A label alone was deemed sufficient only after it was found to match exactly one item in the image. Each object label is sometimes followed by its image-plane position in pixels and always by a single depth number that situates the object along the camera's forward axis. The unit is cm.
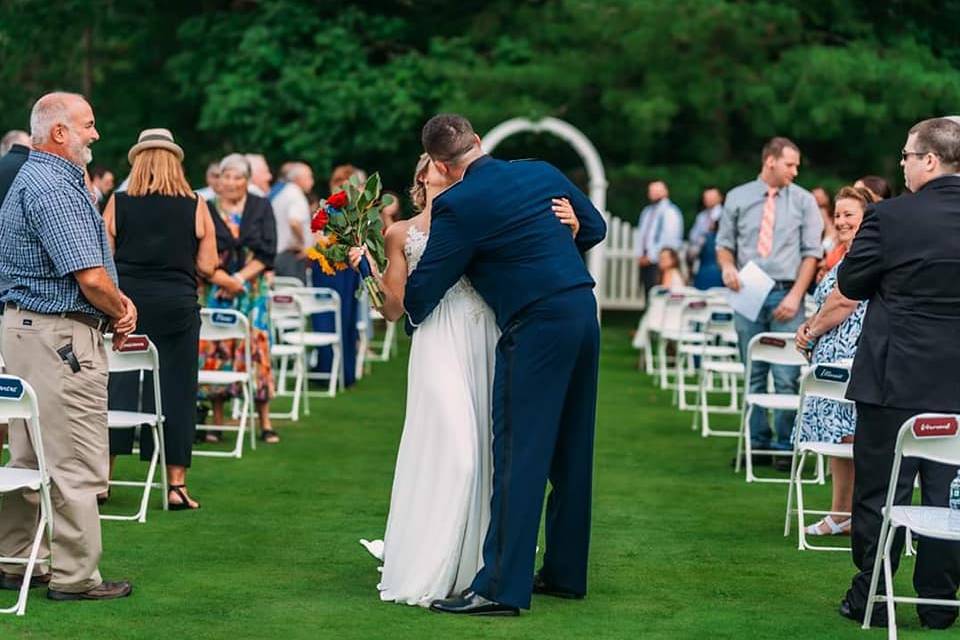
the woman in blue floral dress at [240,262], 1269
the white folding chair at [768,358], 1125
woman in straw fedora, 1010
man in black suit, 736
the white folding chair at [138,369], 946
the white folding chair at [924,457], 690
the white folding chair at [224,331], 1184
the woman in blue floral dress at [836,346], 975
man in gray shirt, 1234
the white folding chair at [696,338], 1520
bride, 769
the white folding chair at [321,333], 1551
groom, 755
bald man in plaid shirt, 748
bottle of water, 728
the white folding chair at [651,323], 1870
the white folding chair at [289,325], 1443
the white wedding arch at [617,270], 2800
